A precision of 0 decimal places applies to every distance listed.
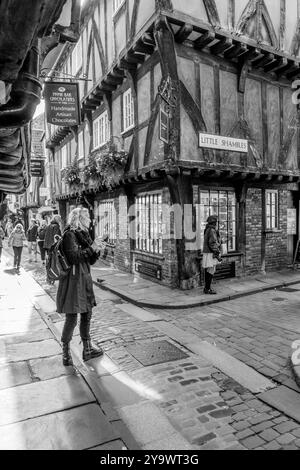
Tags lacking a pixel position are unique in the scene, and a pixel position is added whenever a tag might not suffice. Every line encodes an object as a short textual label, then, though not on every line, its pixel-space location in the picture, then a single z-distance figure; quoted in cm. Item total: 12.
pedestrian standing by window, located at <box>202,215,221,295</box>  804
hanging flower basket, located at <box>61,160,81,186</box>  1432
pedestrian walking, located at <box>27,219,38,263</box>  1406
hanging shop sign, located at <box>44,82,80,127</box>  804
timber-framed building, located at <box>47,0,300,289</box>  814
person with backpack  420
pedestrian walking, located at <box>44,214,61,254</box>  1043
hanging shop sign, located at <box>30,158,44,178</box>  2030
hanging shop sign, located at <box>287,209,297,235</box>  1128
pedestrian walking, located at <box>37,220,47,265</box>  1158
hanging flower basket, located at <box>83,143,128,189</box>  1015
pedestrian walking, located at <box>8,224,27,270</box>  1210
